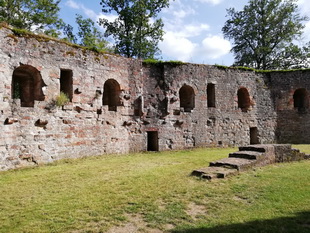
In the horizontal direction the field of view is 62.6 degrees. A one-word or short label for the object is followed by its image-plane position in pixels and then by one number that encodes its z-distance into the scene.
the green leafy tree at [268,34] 25.94
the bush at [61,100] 8.98
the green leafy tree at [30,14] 19.89
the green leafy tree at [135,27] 24.36
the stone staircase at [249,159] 6.39
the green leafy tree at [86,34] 26.56
